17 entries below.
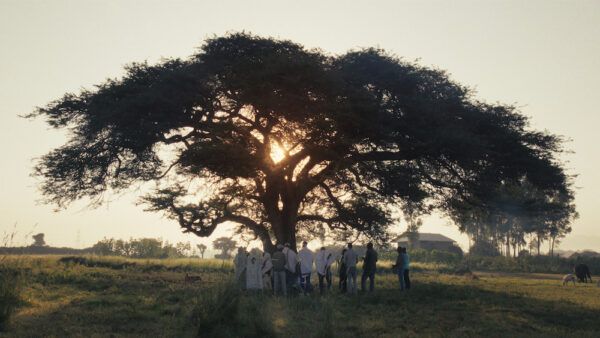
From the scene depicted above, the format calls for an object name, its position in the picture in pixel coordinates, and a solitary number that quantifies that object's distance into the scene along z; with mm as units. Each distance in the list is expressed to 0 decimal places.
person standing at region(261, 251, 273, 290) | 25078
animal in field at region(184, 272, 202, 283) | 28578
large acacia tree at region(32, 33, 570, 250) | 28375
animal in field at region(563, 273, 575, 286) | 35875
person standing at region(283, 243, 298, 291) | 24500
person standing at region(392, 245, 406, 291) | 25055
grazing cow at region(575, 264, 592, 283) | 40688
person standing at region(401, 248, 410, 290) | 25250
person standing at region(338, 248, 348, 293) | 25094
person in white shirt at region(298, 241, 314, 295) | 24828
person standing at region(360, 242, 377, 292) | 24969
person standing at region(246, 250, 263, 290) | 25953
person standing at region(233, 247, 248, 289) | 26788
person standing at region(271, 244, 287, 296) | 24406
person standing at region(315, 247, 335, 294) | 25172
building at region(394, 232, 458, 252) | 115500
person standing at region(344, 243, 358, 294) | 24520
